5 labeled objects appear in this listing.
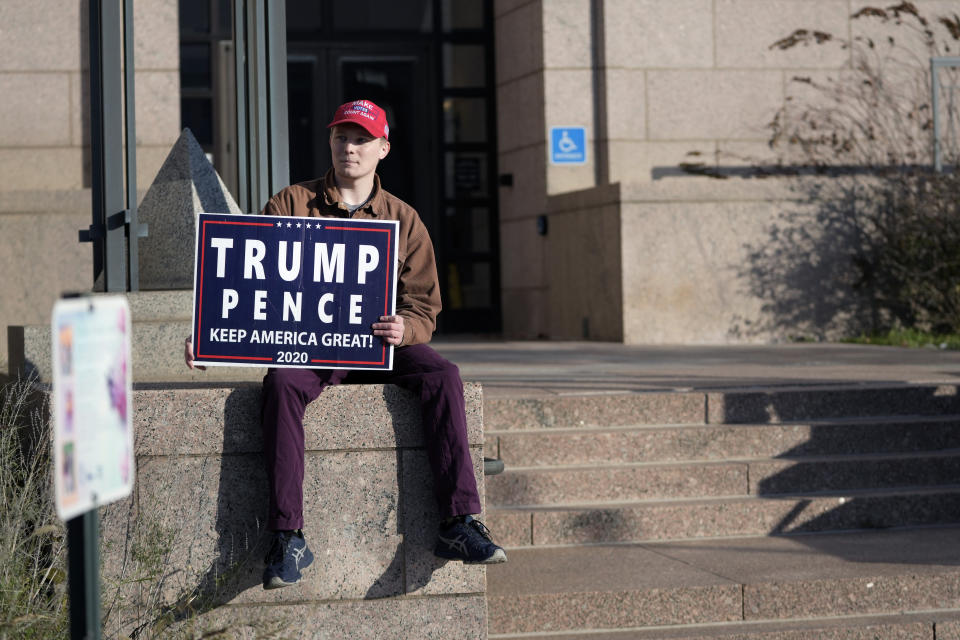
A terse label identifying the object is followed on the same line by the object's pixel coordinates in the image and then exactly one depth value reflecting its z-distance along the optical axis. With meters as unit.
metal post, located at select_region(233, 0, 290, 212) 6.25
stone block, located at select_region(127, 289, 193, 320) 6.34
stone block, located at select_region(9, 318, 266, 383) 6.29
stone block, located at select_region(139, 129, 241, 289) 6.59
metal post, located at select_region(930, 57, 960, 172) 12.15
